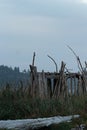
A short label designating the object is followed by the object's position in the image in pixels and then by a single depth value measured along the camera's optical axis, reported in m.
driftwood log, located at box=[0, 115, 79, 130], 11.55
